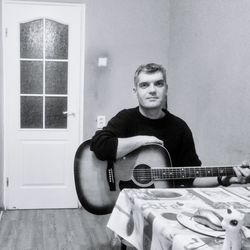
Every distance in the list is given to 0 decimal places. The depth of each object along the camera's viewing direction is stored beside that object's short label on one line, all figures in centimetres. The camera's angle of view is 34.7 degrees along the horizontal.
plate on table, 102
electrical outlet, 405
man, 202
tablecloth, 101
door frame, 383
